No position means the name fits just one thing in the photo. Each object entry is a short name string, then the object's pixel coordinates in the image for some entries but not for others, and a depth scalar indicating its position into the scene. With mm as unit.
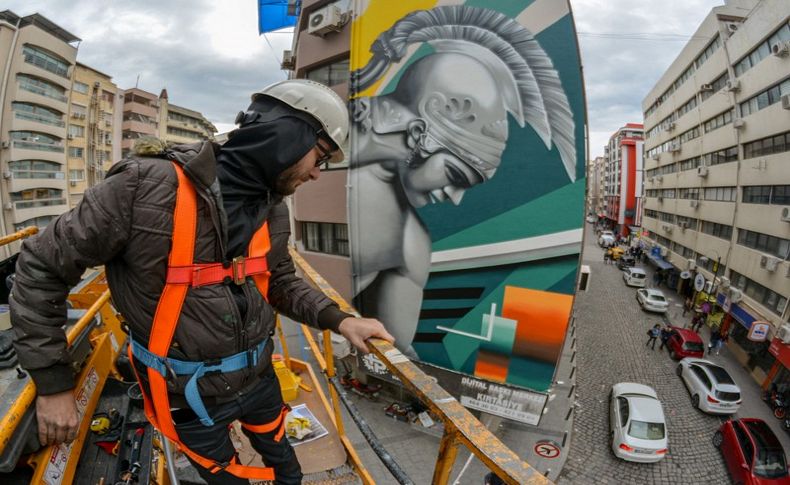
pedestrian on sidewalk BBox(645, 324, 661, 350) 20362
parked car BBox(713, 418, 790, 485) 10539
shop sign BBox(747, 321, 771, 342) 16656
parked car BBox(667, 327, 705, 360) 18797
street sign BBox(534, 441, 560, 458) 12312
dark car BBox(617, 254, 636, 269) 39281
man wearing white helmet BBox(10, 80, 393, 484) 1594
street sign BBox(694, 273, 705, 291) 23741
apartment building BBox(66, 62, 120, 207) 35969
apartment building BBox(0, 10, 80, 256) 26828
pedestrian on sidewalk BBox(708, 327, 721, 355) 20438
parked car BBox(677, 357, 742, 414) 14516
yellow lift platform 1668
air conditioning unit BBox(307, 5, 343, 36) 13180
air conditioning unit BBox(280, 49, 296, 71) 20808
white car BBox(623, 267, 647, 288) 32125
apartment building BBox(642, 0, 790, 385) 17078
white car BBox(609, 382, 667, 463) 11805
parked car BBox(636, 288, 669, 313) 25703
